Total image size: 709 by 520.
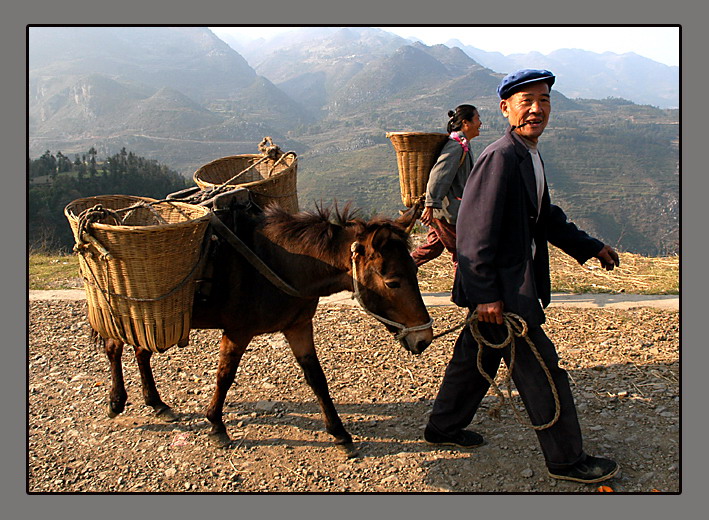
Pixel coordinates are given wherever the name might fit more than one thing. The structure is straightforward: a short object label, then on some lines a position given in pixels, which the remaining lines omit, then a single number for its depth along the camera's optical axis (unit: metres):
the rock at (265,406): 4.81
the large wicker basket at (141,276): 3.38
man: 3.36
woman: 5.96
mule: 3.47
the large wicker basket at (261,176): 4.75
